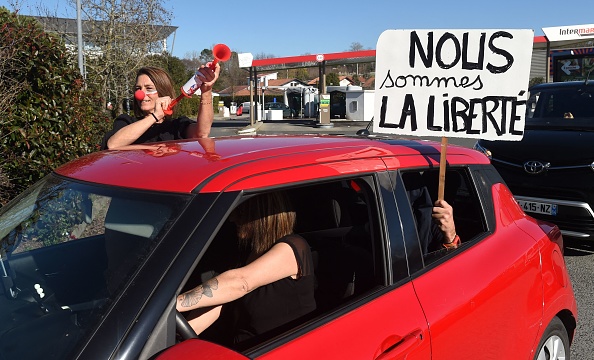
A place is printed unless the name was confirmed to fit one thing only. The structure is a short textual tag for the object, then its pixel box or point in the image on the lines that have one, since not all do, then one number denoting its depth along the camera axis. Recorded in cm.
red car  151
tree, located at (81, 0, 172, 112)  1339
